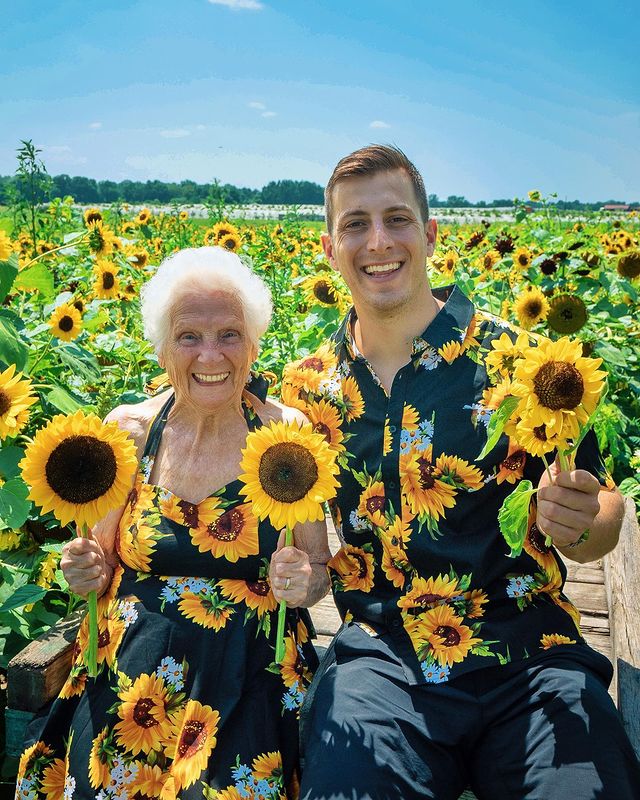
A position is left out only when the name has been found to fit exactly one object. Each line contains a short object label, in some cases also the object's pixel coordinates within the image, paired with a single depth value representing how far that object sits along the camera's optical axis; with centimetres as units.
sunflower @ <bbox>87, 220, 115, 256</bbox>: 377
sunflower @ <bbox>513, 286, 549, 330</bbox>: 388
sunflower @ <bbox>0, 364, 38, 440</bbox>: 163
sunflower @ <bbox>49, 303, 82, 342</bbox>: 312
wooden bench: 191
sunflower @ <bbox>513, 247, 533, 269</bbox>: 495
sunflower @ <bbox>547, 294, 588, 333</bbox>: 299
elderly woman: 167
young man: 154
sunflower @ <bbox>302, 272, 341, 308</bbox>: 367
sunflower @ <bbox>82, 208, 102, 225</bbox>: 543
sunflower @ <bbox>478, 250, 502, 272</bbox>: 525
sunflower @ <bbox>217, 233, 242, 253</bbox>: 577
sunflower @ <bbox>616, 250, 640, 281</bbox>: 461
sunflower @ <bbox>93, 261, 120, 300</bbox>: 411
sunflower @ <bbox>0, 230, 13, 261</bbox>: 205
